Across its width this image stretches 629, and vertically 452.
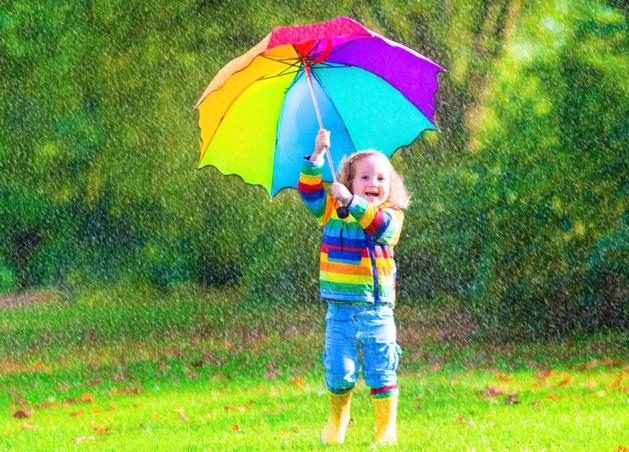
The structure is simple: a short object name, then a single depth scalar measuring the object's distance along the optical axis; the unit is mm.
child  10617
